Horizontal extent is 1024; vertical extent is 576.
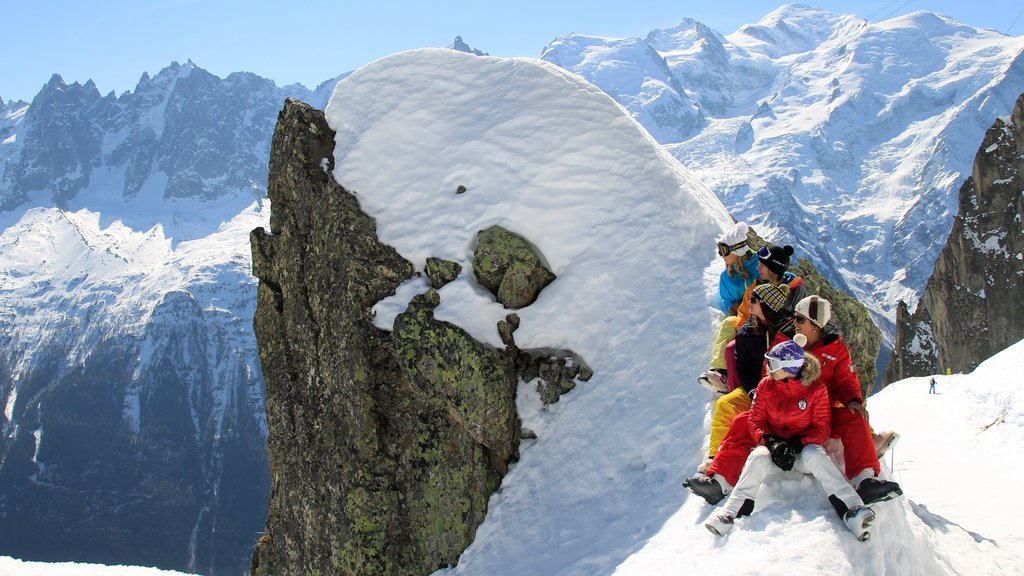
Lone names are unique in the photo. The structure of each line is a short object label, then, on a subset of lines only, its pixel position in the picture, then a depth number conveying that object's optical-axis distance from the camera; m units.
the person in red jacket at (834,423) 9.95
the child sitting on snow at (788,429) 9.60
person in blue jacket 13.48
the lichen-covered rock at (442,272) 16.94
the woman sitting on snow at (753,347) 11.36
